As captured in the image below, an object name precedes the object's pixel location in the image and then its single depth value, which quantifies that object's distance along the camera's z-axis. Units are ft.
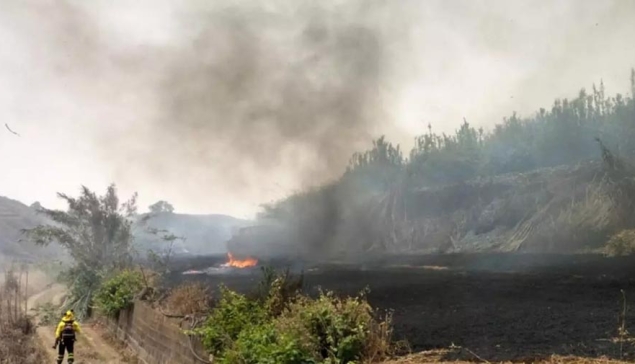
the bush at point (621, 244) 171.63
